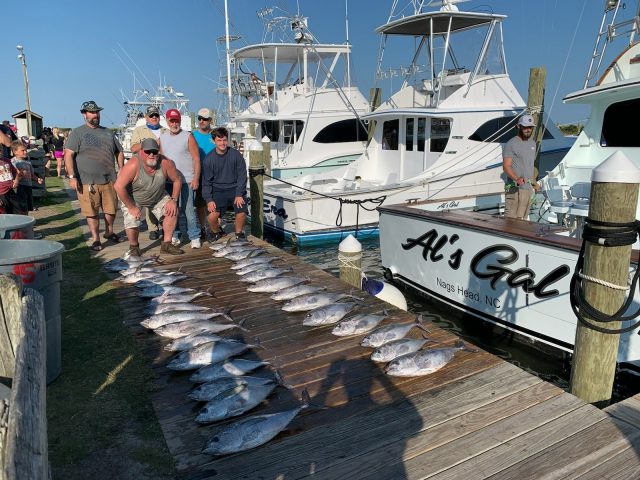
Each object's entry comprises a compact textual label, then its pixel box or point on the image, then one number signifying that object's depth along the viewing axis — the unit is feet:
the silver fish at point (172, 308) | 14.87
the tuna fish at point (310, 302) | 15.40
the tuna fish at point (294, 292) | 16.56
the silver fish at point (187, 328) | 13.61
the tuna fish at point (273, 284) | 17.24
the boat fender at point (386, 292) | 20.29
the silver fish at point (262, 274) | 18.31
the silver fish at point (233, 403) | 9.59
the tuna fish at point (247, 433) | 8.66
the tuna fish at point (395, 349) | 12.02
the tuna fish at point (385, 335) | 12.91
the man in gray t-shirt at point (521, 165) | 24.48
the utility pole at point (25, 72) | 87.39
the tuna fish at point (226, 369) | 11.08
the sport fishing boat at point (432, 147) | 35.88
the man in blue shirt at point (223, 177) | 22.27
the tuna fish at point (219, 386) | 10.25
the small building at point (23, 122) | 86.89
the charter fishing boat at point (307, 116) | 53.16
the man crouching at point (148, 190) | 19.17
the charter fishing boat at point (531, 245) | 16.11
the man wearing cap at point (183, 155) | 21.39
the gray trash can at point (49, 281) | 10.60
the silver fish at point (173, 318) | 14.01
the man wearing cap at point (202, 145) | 23.89
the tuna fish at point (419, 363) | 11.34
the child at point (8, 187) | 23.98
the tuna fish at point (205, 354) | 11.62
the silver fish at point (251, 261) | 19.88
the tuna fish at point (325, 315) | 14.38
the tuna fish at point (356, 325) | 13.65
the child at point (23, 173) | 30.01
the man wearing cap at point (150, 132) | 23.20
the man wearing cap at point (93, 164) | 20.79
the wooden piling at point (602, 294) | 9.69
